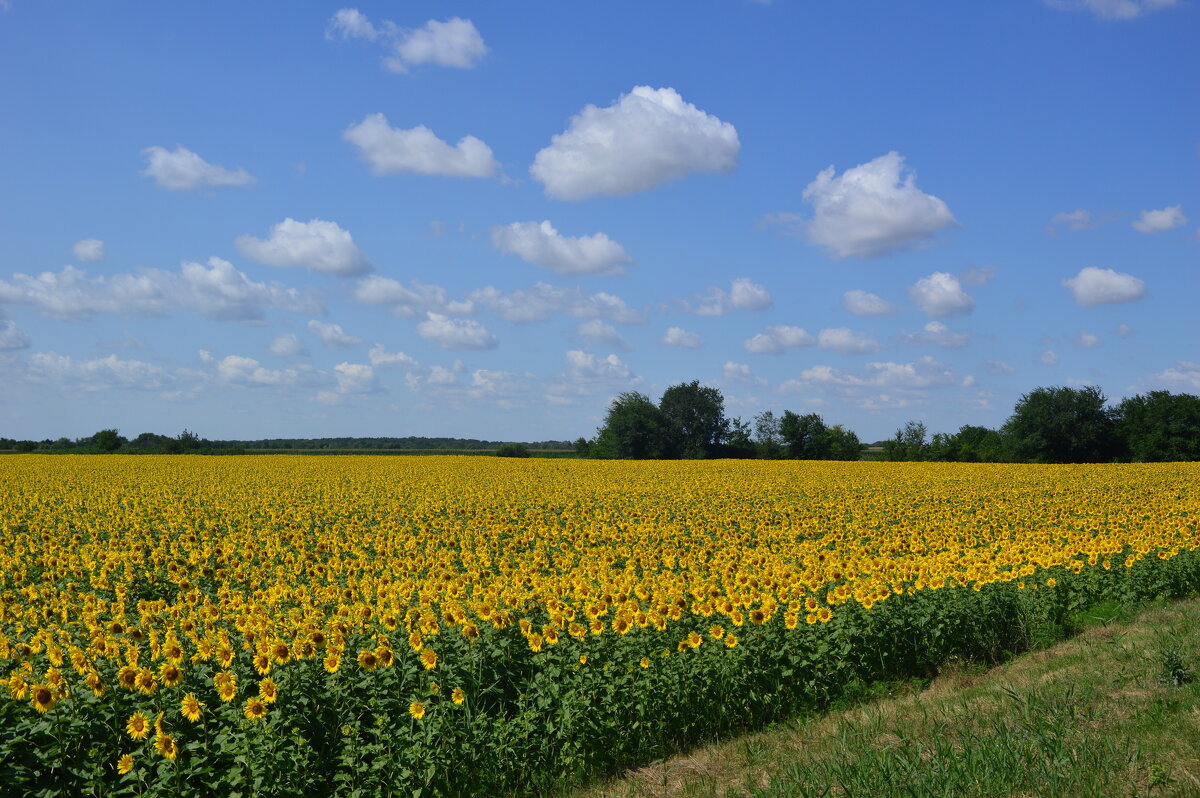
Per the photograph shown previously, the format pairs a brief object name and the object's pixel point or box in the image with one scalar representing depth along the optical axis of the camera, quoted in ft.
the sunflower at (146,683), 20.18
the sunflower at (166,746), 18.84
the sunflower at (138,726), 19.47
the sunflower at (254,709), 20.13
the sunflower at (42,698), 19.49
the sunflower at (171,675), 20.92
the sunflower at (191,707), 19.69
